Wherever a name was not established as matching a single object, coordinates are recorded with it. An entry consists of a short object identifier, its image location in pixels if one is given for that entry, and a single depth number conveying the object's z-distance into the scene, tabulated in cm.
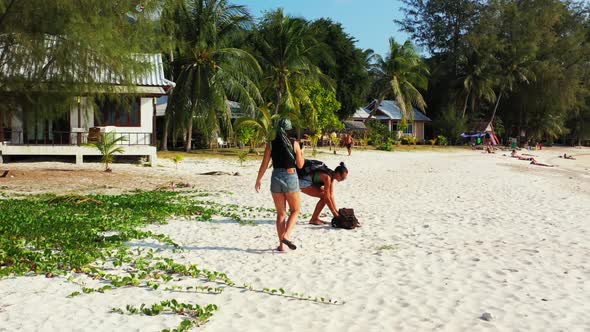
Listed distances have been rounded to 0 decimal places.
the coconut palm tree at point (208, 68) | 2639
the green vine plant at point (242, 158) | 2122
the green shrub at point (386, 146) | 3781
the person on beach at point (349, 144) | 2952
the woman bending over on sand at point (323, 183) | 812
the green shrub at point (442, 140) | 4838
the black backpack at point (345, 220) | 827
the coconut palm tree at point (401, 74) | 4462
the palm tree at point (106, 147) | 1753
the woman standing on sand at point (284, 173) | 649
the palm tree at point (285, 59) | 3156
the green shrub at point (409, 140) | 4759
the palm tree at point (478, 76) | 4981
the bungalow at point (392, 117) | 5256
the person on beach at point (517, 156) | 3412
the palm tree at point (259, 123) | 2486
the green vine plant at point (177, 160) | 1989
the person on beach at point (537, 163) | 2882
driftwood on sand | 1773
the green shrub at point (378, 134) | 4000
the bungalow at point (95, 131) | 1962
